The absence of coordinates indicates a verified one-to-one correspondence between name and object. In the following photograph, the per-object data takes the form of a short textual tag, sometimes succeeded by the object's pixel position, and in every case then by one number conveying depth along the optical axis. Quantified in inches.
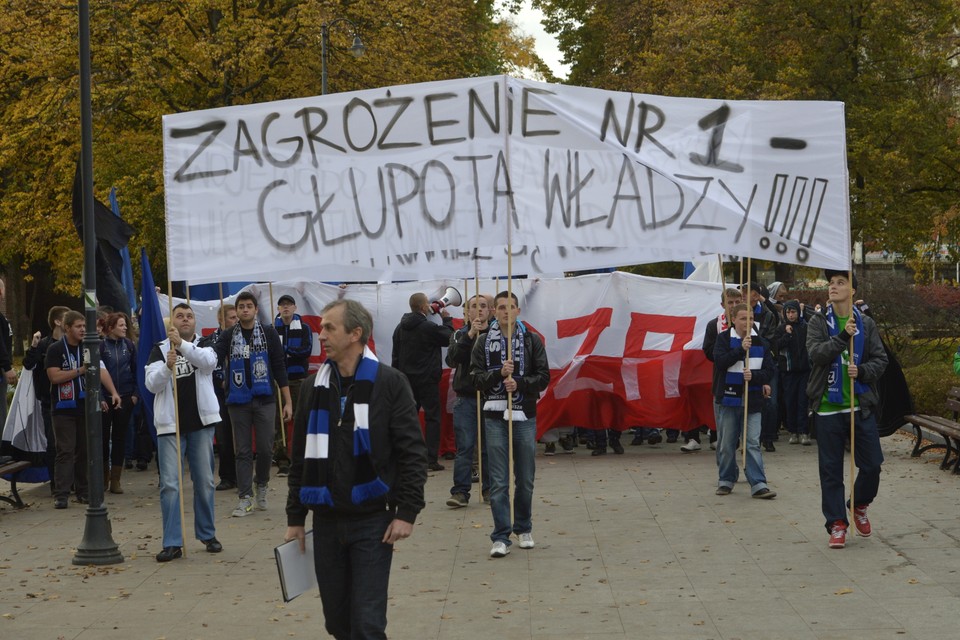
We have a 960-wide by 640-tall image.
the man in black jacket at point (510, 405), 353.7
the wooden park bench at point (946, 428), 492.4
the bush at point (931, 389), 632.4
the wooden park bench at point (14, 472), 469.3
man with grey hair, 208.5
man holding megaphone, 544.4
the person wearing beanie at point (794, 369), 616.4
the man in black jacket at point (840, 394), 351.3
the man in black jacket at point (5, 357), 498.0
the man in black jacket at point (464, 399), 433.4
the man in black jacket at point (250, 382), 422.0
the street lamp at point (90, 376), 359.9
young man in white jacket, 361.4
